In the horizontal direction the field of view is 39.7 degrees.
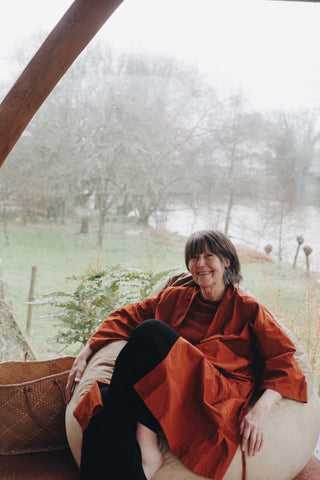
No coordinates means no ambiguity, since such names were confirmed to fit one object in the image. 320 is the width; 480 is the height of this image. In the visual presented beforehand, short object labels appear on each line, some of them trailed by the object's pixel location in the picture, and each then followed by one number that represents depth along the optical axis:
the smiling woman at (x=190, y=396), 1.78
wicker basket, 2.25
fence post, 4.21
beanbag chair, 1.82
